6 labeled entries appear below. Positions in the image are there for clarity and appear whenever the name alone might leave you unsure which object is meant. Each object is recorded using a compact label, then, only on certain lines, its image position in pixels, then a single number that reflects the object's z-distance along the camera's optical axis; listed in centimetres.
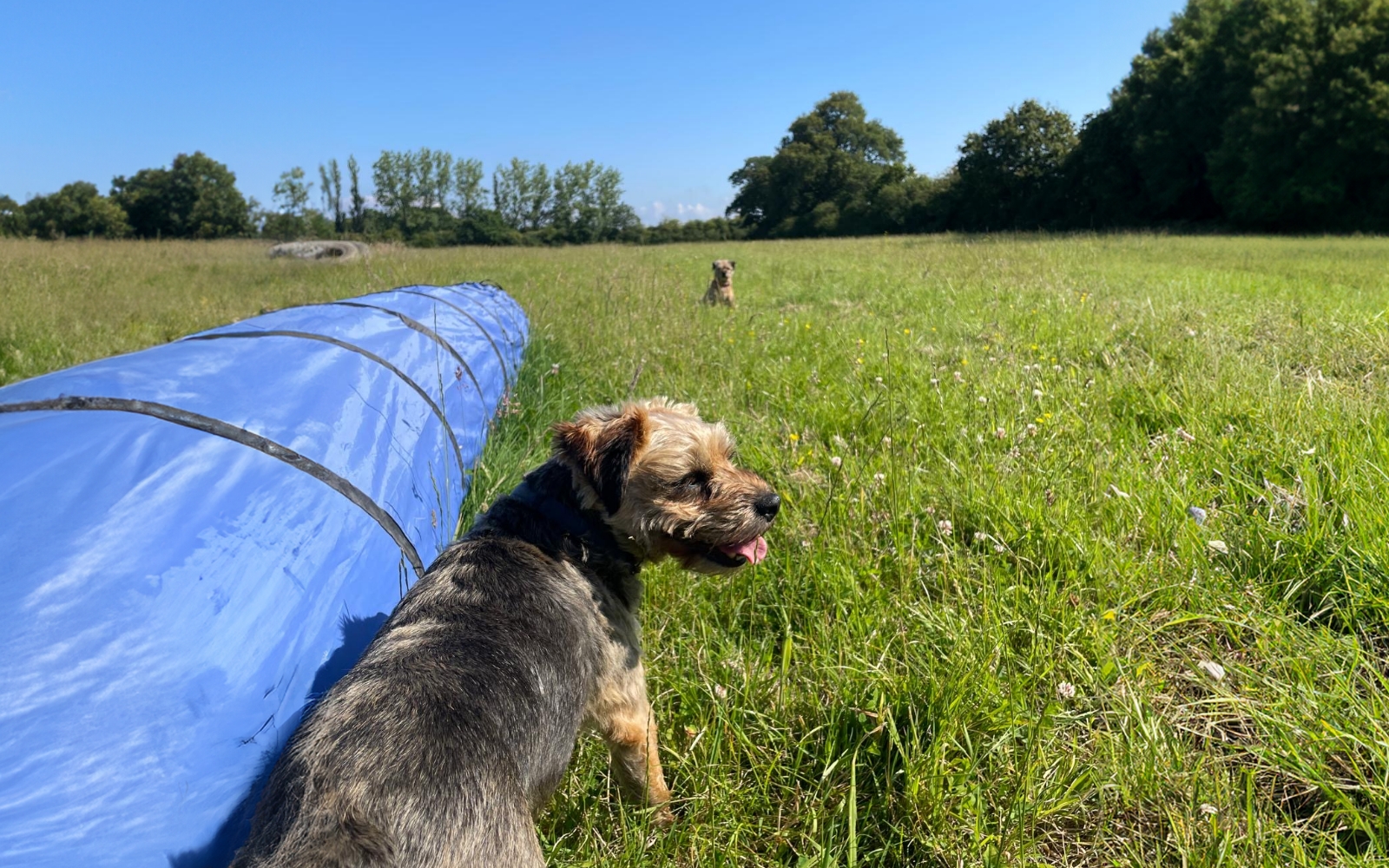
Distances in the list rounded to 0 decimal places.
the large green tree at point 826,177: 7106
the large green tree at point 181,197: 6562
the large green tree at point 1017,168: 5738
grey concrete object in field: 2159
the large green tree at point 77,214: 5978
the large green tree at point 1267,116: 3631
